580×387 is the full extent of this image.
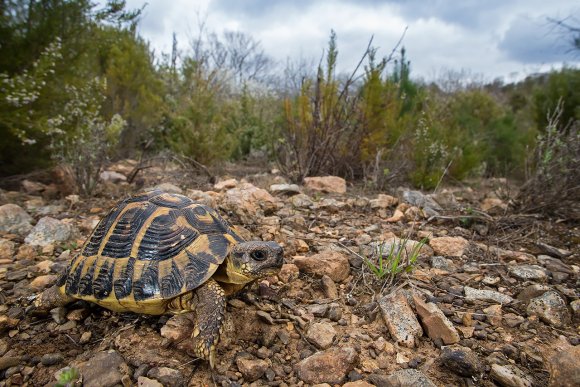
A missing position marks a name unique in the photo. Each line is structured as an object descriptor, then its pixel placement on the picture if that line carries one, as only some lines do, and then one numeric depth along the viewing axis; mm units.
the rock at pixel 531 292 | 279
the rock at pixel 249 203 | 415
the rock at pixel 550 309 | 257
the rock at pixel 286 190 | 554
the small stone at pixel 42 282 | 305
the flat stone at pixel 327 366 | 210
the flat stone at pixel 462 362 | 208
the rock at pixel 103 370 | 201
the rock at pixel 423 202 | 495
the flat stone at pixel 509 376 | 199
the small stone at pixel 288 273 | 311
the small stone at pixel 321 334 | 238
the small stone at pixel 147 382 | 196
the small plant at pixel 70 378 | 175
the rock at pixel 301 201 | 498
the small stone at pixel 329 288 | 292
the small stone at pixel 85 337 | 243
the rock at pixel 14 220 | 409
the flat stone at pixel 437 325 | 239
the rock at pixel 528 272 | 317
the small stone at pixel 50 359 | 223
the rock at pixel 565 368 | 188
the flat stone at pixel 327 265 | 309
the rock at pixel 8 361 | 215
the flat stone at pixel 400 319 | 242
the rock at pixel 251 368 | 212
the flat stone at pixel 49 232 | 381
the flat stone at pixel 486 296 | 284
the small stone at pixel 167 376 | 201
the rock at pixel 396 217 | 464
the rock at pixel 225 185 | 577
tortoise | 234
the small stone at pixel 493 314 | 259
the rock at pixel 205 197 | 443
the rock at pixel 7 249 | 356
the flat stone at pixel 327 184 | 596
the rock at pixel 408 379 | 195
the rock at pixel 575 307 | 267
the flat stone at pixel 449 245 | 370
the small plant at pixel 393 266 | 286
